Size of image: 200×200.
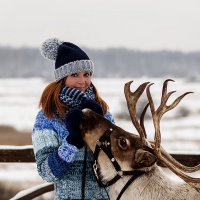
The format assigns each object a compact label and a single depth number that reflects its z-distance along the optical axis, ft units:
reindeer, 16.51
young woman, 16.10
